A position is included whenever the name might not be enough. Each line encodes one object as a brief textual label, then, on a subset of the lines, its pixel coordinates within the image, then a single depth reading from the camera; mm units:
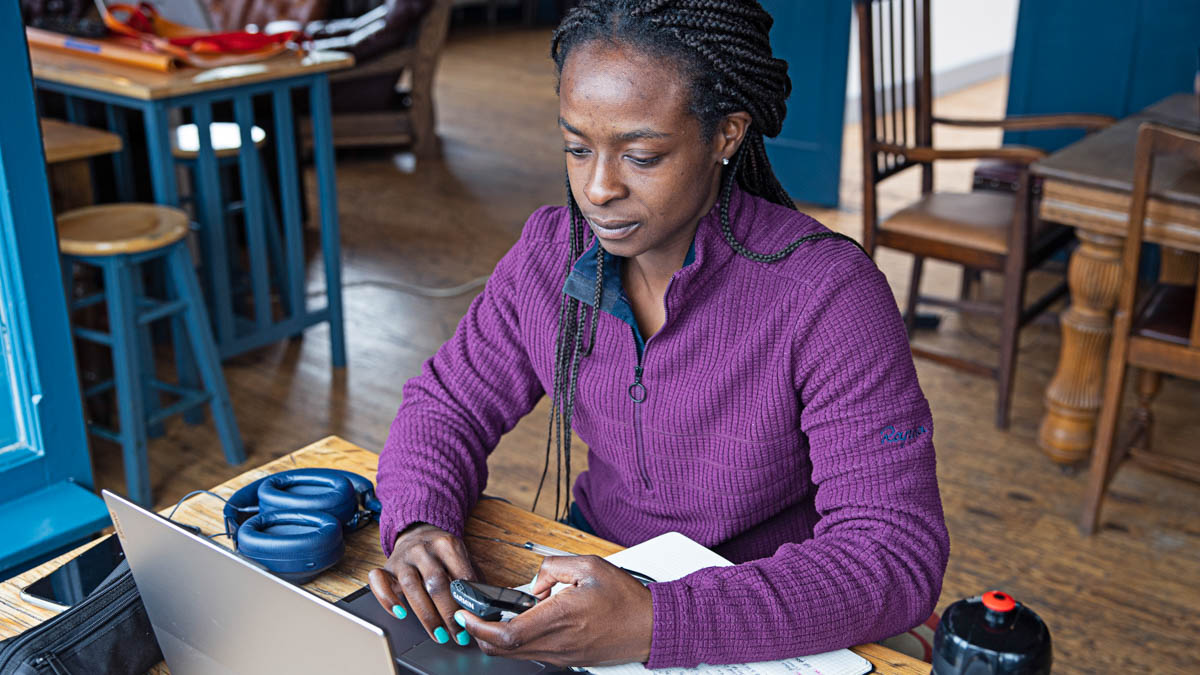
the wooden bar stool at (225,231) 3004
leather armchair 5250
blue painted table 2730
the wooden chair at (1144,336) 2217
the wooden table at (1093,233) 2344
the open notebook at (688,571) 976
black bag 941
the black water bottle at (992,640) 696
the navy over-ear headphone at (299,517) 1095
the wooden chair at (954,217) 2980
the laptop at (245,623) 736
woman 995
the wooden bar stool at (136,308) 2480
